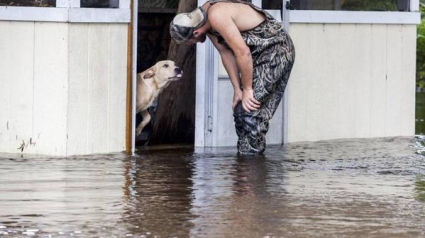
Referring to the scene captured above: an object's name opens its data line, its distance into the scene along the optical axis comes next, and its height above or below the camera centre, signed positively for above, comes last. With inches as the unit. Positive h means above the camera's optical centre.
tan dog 489.1 +18.8
